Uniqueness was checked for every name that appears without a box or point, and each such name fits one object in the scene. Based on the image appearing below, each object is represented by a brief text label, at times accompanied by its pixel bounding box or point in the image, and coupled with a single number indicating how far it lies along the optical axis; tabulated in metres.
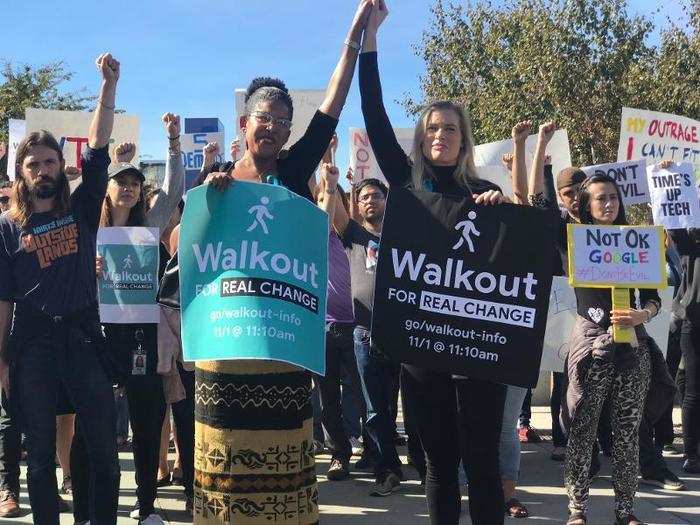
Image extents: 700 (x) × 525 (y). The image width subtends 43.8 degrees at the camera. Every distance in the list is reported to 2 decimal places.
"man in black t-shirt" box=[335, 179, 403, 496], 5.80
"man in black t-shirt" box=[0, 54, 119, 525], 3.86
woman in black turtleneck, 3.39
